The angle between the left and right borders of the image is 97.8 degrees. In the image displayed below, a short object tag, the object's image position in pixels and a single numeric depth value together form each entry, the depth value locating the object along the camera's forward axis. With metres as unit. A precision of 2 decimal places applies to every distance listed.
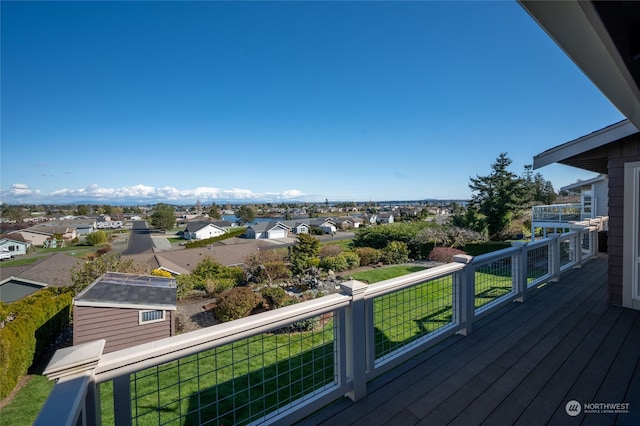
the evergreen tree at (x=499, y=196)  23.41
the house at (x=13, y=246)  36.03
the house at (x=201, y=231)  48.75
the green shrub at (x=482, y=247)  16.58
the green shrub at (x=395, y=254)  19.69
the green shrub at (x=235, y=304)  10.72
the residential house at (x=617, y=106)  1.32
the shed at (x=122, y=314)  8.84
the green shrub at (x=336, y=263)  18.40
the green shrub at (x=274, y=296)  11.50
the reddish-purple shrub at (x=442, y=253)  16.92
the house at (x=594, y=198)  13.53
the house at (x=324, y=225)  54.56
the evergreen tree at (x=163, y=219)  63.06
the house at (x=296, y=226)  52.56
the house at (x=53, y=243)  43.84
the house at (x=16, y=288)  14.41
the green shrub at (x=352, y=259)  18.89
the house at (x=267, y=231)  49.03
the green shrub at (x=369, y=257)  19.75
